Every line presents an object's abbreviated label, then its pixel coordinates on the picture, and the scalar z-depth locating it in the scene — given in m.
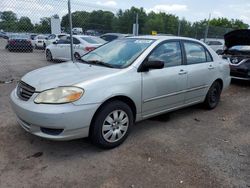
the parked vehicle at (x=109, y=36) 10.48
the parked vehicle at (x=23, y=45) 10.21
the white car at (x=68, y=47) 7.88
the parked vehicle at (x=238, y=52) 5.92
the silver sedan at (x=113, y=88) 2.36
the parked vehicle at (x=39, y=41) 15.27
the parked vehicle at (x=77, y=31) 10.20
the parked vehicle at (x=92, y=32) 9.79
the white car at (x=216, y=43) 12.16
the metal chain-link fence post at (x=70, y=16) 5.65
